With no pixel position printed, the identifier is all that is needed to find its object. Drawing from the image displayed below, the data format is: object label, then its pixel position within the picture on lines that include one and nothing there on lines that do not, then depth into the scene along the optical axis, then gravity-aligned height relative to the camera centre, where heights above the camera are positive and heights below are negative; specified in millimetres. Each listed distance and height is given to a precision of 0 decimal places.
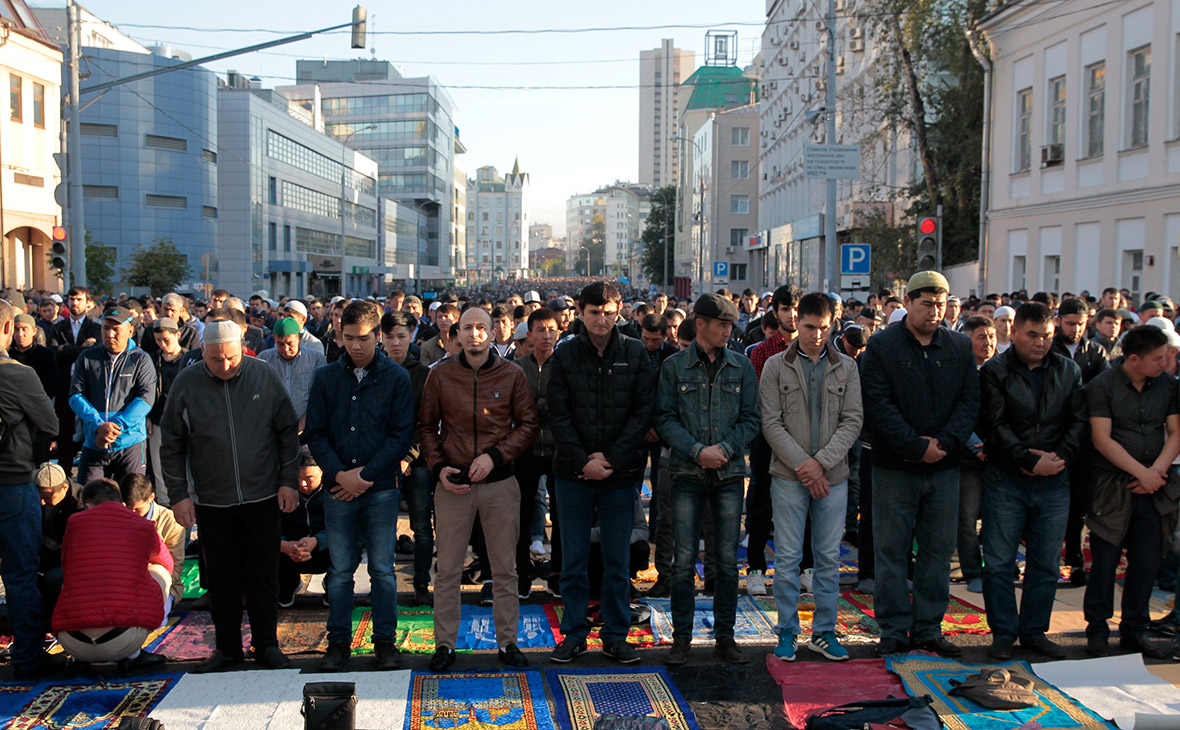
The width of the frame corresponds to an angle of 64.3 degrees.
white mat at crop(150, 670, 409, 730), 4891 -2148
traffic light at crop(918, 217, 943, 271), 13969 +1103
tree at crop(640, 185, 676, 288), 96750 +8436
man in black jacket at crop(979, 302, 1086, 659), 5934 -937
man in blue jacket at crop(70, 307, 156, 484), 8141 -819
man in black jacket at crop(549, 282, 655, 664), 5781 -791
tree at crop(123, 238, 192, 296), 37375 +1454
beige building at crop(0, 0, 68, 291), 31906 +5501
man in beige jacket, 5809 -832
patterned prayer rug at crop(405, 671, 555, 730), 4934 -2152
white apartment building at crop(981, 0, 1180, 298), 18766 +3889
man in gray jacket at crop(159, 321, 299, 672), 5602 -985
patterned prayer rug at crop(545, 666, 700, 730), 5004 -2150
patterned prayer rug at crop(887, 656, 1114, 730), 4902 -2111
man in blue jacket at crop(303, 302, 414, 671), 5711 -899
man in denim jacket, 5777 -786
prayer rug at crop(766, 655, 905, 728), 5125 -2119
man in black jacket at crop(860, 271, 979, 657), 5832 -814
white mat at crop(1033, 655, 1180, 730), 4938 -2105
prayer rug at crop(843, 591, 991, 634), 6418 -2126
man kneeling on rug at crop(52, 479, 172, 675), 5477 -1677
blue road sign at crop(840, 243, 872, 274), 15305 +933
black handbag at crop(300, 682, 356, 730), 4242 -1820
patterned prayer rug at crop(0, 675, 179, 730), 4934 -2178
